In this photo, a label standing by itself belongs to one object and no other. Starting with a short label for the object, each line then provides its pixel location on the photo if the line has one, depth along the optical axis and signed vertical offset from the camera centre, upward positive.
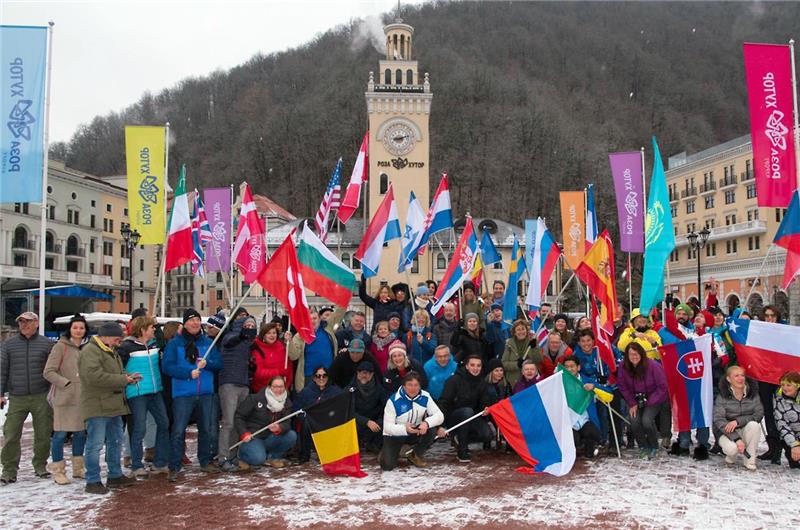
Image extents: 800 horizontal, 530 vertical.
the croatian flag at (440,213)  13.89 +2.18
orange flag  20.48 +2.87
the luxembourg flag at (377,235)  12.59 +1.67
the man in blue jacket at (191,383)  8.30 -0.77
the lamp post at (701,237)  28.77 +3.34
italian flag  16.38 +1.98
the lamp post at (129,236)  25.11 +3.36
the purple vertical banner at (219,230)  25.98 +3.55
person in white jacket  8.66 -1.36
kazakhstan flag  10.87 +1.31
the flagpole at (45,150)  10.77 +2.81
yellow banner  16.53 +3.59
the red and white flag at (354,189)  15.42 +3.05
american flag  15.55 +2.76
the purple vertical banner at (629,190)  18.45 +3.50
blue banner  10.51 +3.41
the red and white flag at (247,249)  18.77 +2.09
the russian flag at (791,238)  10.60 +1.17
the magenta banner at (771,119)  11.52 +3.36
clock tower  50.69 +13.22
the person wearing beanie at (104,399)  7.58 -0.87
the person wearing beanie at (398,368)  9.23 -0.70
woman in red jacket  9.18 -0.54
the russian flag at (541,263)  13.43 +1.09
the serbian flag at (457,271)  11.48 +0.83
